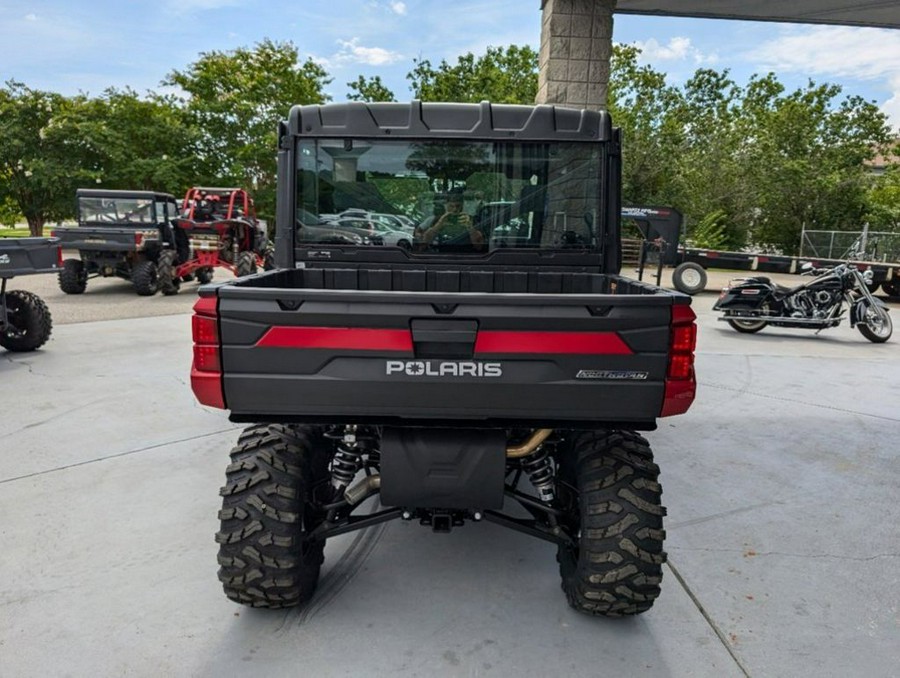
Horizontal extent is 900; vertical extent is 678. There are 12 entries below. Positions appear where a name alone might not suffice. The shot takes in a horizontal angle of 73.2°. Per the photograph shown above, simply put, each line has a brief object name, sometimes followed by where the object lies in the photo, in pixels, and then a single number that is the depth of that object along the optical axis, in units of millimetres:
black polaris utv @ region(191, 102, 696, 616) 2080
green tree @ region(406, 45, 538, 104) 24953
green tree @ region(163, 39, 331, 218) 24219
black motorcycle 8961
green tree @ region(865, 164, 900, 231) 26766
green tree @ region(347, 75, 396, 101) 27016
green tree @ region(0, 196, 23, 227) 23219
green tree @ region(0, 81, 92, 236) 21688
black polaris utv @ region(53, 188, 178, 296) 11578
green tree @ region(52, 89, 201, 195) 22031
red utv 11820
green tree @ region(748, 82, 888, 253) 27188
